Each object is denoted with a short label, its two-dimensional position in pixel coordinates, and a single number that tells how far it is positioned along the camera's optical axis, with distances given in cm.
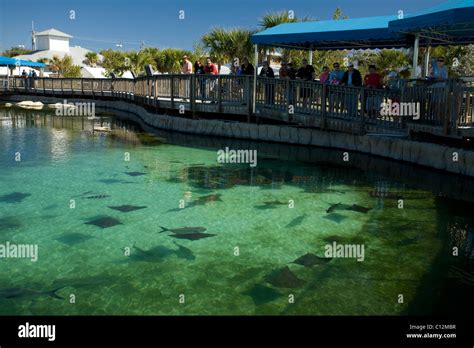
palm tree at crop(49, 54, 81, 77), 5600
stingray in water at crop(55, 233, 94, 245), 733
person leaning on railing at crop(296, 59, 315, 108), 1622
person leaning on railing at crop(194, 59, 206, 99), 1844
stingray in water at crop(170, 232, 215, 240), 758
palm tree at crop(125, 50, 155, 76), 5300
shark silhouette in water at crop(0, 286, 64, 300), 544
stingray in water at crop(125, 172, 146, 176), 1224
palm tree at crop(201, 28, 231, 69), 3866
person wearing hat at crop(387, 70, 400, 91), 1290
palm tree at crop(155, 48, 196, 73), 5359
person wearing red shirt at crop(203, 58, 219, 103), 1815
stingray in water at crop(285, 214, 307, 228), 834
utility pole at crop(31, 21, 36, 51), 10071
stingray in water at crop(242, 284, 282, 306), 541
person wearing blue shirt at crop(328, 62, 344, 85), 1612
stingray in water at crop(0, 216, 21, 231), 794
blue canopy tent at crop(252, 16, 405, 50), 1515
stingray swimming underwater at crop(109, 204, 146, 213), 902
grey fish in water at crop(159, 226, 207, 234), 784
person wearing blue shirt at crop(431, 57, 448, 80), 1398
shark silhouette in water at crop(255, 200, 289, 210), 951
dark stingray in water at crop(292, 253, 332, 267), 654
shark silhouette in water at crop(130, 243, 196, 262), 670
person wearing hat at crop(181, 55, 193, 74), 2074
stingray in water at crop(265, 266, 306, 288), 580
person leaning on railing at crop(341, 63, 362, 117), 1389
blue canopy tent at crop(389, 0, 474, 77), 1016
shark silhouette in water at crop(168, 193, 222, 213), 952
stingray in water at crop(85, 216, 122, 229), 809
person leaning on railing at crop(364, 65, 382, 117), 1320
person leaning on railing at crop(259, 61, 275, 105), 1633
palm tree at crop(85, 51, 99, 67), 6894
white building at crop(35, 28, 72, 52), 7888
